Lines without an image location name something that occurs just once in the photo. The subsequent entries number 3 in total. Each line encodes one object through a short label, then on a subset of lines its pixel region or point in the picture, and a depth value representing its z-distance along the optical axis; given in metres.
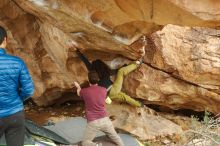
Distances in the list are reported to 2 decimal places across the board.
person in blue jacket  4.27
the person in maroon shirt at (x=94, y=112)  5.47
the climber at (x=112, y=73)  6.40
